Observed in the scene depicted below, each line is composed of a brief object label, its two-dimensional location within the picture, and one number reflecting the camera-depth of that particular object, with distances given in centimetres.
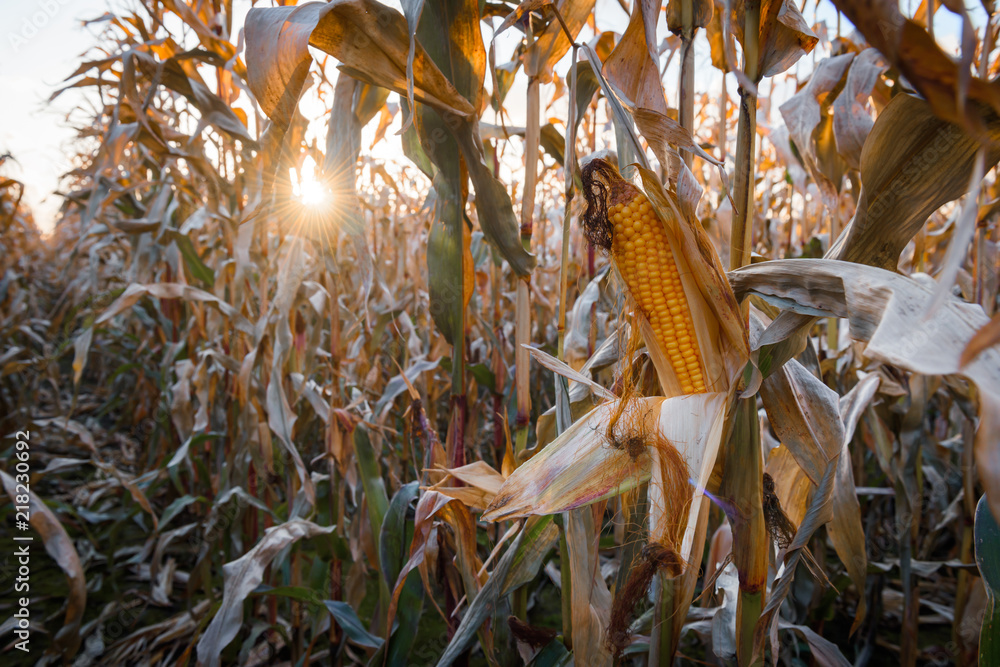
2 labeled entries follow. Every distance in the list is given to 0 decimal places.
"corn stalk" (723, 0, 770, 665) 90
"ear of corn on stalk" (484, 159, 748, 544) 89
